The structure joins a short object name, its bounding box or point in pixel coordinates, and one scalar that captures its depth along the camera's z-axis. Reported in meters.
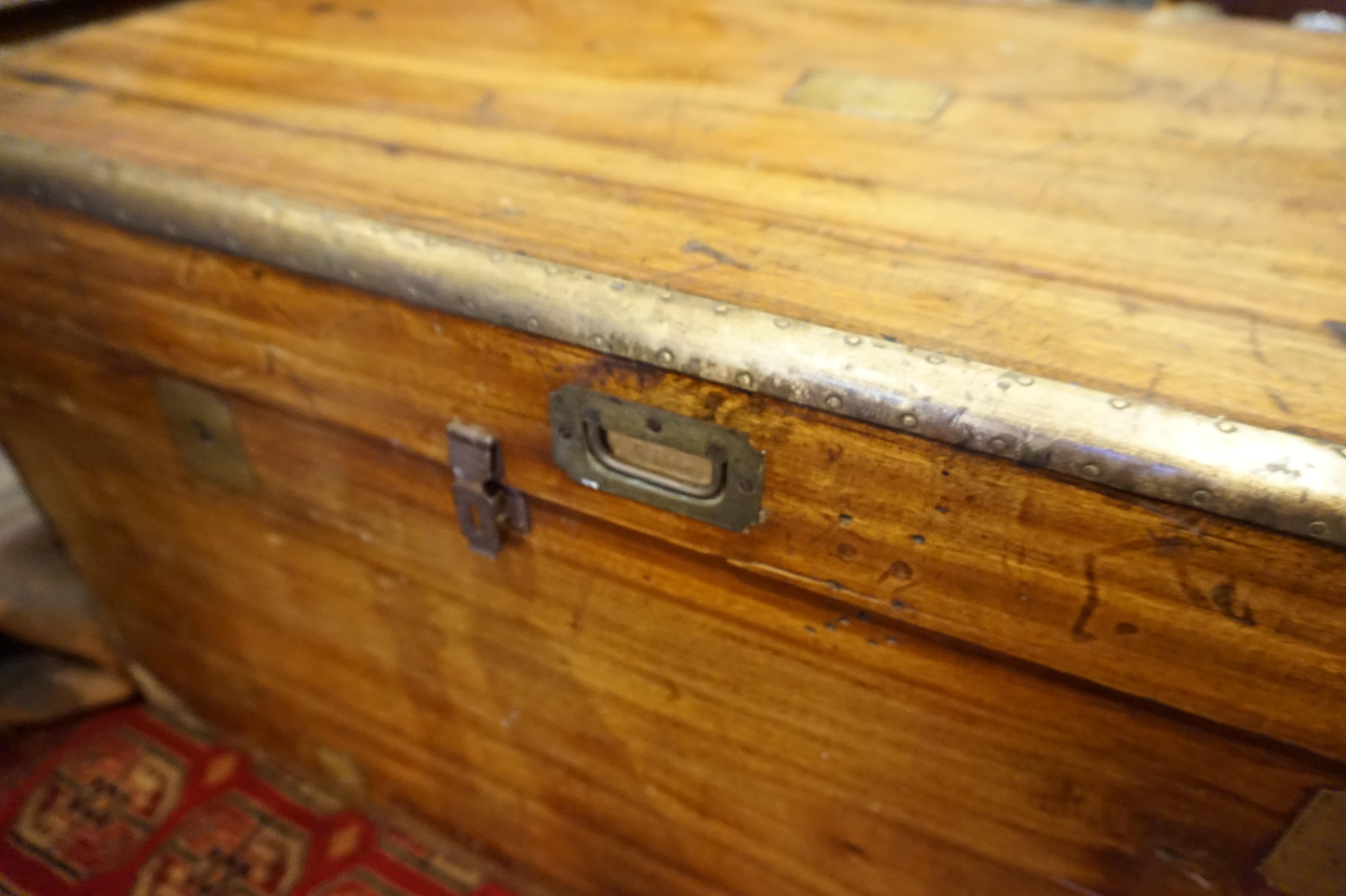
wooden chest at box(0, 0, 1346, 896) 0.50
